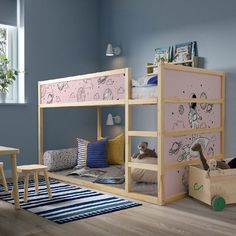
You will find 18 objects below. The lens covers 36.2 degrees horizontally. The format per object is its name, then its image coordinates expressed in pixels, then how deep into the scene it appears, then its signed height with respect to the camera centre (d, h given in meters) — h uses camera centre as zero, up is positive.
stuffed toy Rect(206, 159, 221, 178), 2.92 -0.43
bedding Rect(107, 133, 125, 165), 4.52 -0.48
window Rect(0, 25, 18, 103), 4.52 +0.81
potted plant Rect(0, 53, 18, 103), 4.25 +0.41
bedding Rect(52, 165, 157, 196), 3.31 -0.71
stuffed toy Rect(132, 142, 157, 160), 3.62 -0.40
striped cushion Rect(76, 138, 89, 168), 4.45 -0.51
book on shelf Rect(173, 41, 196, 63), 3.99 +0.68
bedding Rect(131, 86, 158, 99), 2.99 +0.17
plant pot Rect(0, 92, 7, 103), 4.29 +0.18
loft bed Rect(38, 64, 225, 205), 2.95 +0.00
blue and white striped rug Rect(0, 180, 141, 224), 2.64 -0.75
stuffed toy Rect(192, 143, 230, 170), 3.04 -0.43
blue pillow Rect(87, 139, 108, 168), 4.34 -0.51
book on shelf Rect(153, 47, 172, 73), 4.19 +0.68
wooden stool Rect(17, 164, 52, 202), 3.01 -0.49
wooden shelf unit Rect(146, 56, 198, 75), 3.90 +0.55
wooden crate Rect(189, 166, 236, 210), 2.79 -0.60
